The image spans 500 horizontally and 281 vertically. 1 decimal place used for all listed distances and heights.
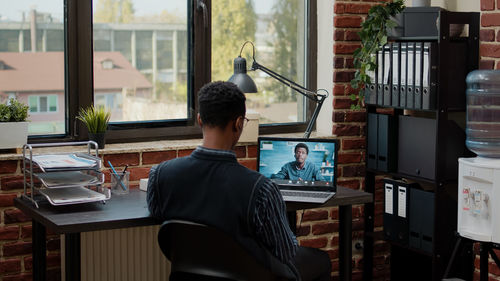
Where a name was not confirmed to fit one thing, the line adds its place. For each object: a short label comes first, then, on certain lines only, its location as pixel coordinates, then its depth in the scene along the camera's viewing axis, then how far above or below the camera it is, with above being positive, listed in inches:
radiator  132.2 -29.4
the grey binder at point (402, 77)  143.6 +3.4
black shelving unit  137.3 -4.3
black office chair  90.3 -19.8
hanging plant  148.0 +11.9
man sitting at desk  94.1 -12.3
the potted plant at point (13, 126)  128.0 -5.6
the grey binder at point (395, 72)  145.3 +4.4
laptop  131.0 -12.2
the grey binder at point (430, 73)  137.4 +4.0
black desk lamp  132.6 +2.7
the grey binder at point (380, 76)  149.6 +3.8
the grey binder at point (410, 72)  141.2 +4.3
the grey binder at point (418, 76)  139.1 +3.5
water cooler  126.0 -12.1
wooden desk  107.6 -18.5
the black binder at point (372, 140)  154.6 -9.5
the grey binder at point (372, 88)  152.0 +1.4
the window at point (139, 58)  138.6 +7.1
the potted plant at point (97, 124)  137.6 -5.6
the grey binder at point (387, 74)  147.6 +4.1
